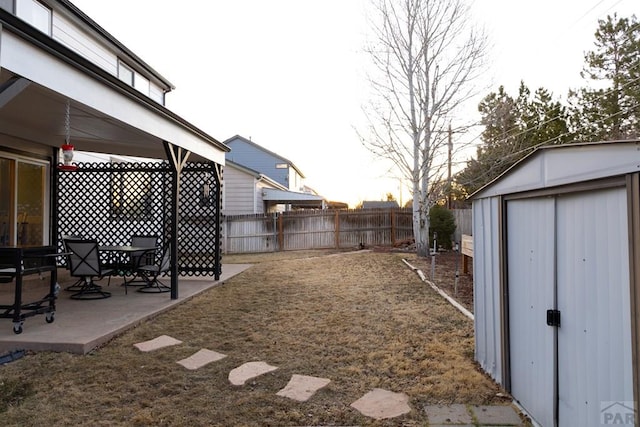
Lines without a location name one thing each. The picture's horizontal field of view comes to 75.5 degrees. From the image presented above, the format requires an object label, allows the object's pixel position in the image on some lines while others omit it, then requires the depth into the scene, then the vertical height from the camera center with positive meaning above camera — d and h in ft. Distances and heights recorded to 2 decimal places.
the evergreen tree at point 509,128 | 49.29 +11.80
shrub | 47.06 -0.59
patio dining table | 22.99 -2.14
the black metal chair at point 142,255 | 25.13 -1.95
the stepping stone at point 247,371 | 11.76 -4.41
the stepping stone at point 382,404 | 9.79 -4.53
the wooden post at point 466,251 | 27.24 -2.07
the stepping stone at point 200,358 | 12.90 -4.38
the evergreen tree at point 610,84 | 41.55 +14.70
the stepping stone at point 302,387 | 10.76 -4.48
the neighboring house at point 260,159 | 93.56 +14.68
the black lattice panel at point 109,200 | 29.04 +1.84
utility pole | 42.42 +5.67
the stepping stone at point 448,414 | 9.34 -4.53
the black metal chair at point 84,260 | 20.90 -1.75
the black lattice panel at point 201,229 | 28.12 -0.36
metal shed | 6.29 -1.25
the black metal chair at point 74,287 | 22.25 -3.51
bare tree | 40.63 +15.11
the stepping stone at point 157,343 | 14.39 -4.27
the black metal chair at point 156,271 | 23.67 -2.67
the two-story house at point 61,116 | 11.08 +4.72
